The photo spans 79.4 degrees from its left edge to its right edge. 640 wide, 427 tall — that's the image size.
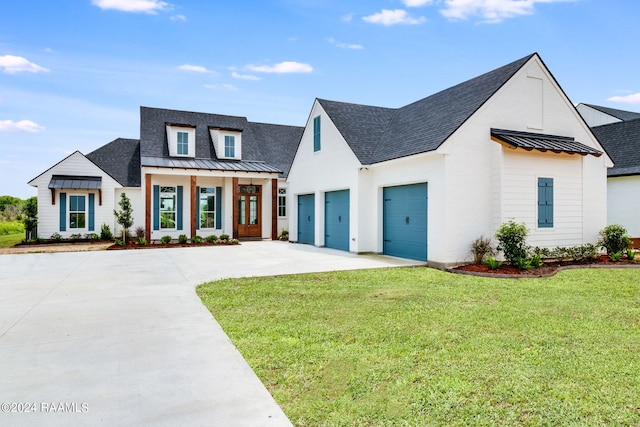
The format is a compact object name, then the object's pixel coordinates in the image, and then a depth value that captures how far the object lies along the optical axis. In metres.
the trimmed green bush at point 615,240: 11.91
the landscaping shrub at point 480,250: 10.87
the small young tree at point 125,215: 17.41
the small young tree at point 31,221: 18.64
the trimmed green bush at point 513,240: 10.23
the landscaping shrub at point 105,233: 19.59
